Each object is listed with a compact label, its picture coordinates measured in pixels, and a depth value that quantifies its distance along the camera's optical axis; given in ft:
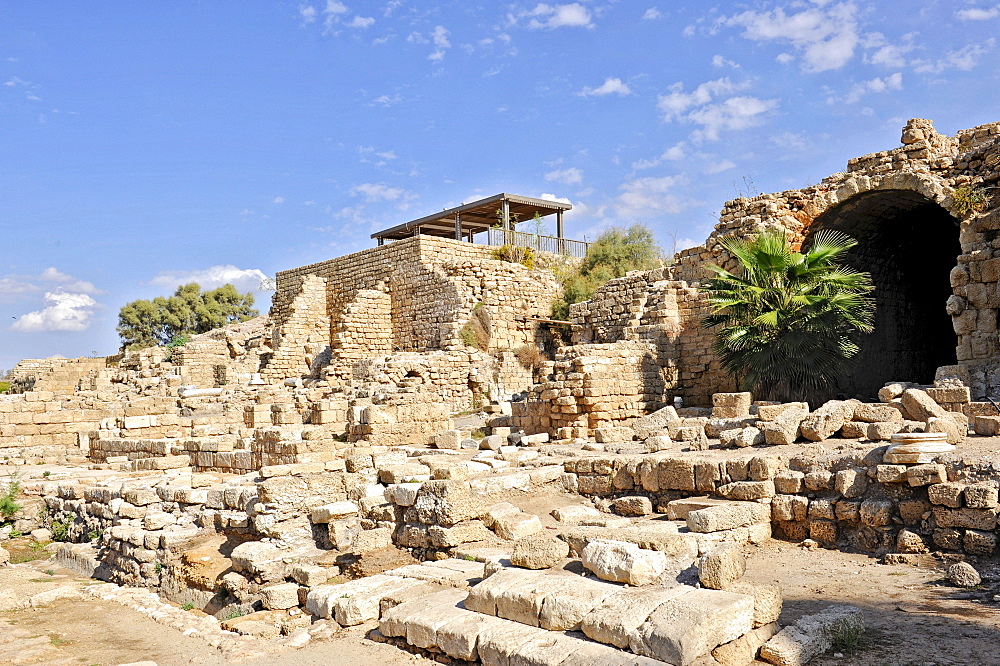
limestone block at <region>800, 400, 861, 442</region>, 26.81
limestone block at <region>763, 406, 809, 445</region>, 27.48
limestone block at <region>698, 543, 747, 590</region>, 15.21
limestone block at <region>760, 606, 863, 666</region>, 13.16
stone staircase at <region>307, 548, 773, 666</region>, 13.05
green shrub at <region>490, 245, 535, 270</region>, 81.92
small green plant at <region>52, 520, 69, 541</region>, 34.68
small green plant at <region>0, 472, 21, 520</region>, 36.37
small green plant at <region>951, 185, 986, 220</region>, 42.47
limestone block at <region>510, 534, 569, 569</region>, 17.97
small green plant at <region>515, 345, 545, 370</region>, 69.21
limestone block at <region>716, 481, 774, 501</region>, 22.90
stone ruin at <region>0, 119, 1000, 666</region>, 15.85
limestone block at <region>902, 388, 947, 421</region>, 26.12
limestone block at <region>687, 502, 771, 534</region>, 20.59
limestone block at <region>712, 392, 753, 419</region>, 36.47
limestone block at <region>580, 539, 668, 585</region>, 15.88
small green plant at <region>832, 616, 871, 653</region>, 13.83
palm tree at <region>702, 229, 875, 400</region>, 39.68
